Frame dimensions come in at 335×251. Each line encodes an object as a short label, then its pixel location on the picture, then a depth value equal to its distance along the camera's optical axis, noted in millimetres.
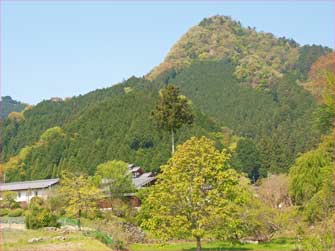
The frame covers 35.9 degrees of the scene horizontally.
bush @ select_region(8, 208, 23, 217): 42169
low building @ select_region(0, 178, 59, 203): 56853
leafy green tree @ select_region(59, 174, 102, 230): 35031
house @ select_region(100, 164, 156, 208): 44372
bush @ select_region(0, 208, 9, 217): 43897
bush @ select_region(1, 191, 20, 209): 47484
